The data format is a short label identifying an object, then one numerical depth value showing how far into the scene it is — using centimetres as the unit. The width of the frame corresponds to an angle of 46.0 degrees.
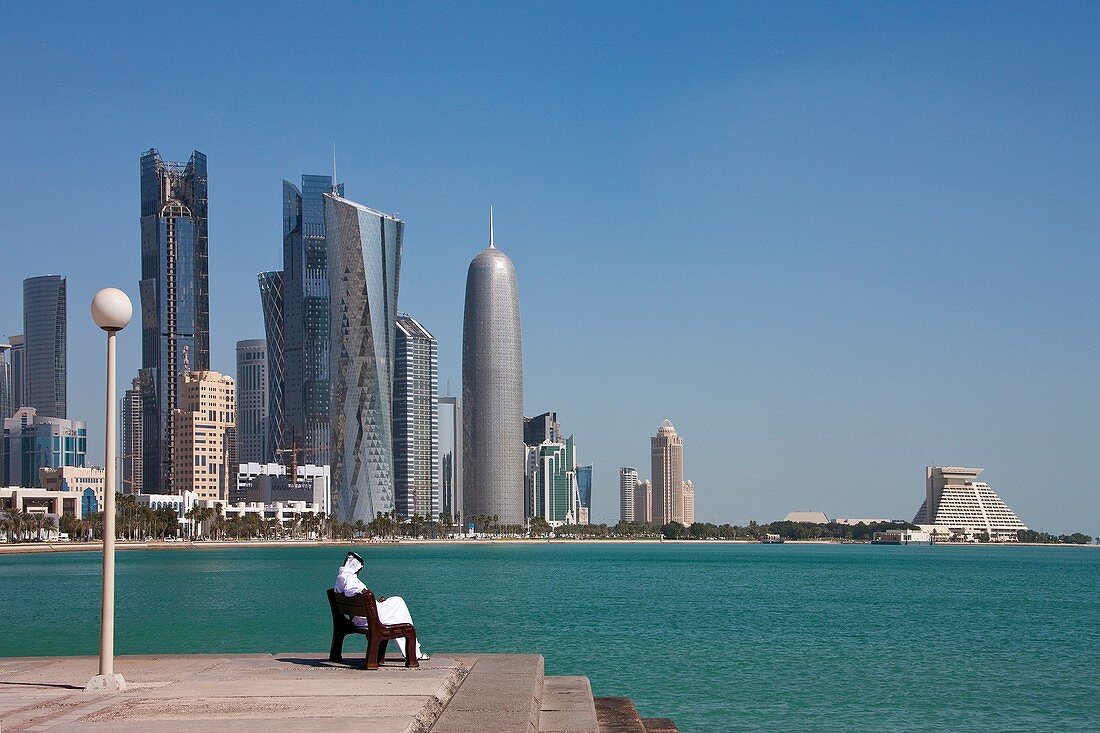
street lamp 1466
